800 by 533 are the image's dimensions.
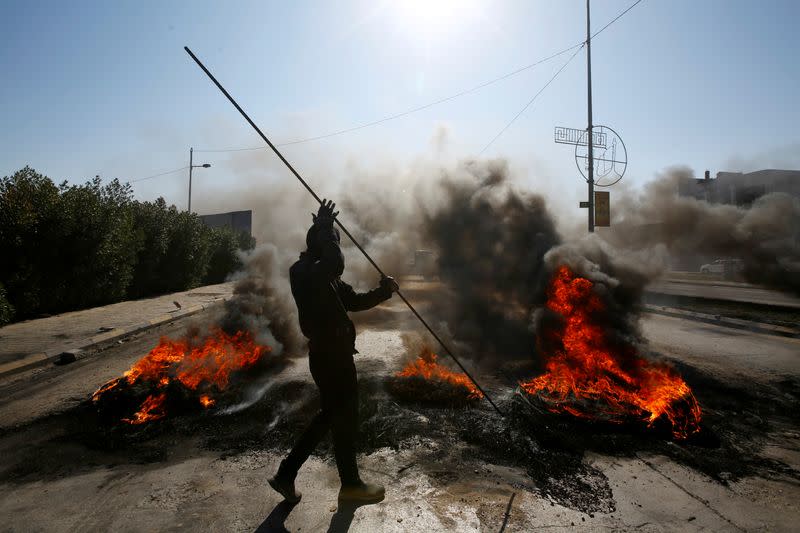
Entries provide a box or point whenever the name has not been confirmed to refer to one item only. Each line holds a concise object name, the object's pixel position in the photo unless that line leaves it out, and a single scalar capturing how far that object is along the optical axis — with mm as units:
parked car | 32562
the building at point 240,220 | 39875
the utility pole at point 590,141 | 15859
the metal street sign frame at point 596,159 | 15828
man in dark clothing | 3018
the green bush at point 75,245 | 10984
